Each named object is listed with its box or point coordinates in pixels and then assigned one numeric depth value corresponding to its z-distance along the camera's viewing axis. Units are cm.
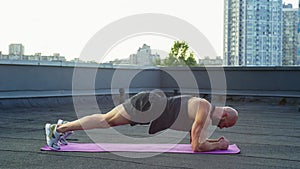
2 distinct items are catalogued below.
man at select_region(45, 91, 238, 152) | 365
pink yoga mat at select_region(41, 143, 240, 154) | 370
